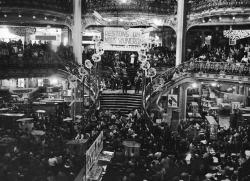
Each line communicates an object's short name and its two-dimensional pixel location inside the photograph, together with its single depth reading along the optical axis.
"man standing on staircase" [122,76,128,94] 27.13
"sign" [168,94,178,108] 20.72
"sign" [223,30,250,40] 24.61
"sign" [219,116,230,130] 25.05
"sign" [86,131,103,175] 13.92
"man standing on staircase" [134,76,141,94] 27.48
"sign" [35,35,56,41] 33.47
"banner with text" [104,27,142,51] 24.64
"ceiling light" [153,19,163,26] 30.62
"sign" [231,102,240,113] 27.44
